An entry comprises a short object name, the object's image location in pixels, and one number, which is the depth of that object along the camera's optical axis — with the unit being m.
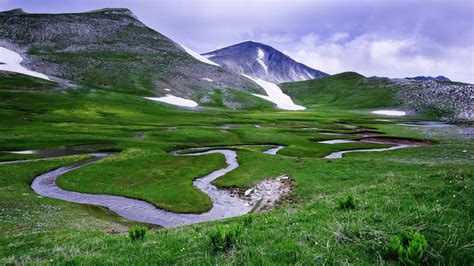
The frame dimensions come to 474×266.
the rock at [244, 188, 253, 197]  39.48
